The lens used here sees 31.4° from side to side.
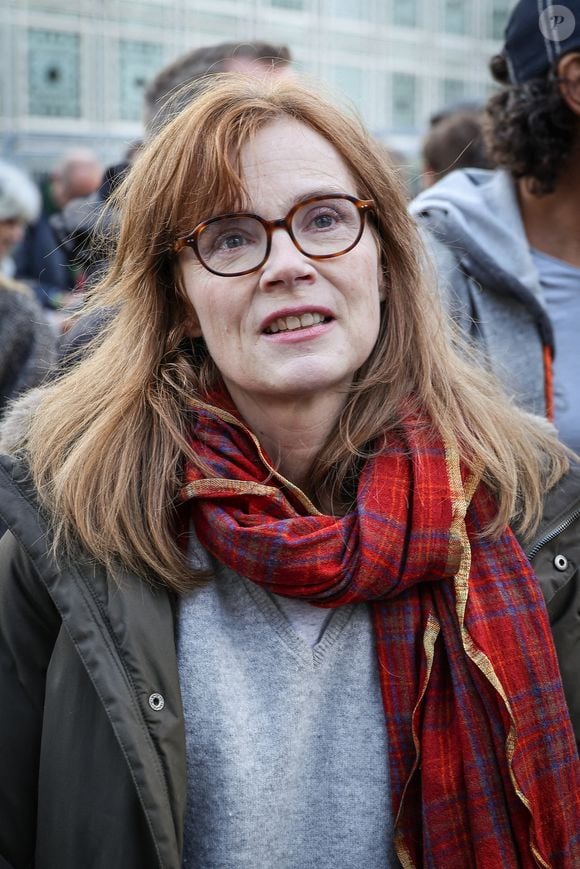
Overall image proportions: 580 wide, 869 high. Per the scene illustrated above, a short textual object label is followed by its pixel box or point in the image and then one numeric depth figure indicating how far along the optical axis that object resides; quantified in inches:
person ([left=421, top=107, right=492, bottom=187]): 173.9
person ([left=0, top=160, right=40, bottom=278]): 189.6
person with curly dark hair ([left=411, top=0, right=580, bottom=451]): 97.0
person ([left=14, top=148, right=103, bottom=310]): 340.2
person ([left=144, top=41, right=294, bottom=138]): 118.0
